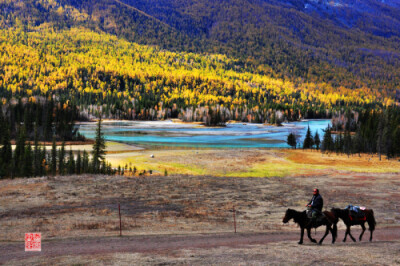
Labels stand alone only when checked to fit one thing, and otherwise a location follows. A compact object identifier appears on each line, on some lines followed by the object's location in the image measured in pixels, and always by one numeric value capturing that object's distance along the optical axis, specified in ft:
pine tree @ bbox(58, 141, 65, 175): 189.59
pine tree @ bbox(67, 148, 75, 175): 189.47
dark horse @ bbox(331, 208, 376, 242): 60.70
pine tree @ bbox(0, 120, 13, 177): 209.32
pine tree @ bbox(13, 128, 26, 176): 196.37
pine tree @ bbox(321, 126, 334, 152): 329.19
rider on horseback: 58.59
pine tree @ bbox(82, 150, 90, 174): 191.97
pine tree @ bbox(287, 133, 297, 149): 345.92
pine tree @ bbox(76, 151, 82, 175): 192.13
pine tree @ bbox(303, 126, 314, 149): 350.23
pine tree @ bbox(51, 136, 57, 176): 193.03
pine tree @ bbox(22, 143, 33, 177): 190.29
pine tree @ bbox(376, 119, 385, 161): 289.70
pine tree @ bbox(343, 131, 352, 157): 317.85
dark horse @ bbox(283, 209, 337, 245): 58.80
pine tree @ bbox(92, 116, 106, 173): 192.85
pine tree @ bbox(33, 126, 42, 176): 193.36
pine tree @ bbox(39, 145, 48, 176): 199.98
